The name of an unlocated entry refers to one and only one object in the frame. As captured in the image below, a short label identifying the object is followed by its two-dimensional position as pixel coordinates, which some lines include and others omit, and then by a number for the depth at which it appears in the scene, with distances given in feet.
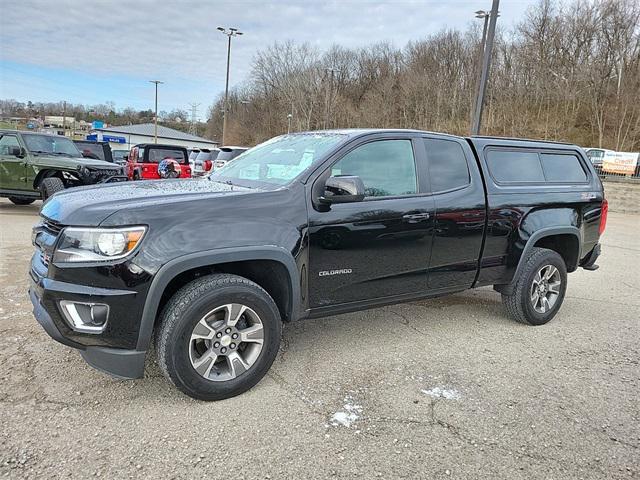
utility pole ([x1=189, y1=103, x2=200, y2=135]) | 330.67
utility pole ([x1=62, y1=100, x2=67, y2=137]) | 260.93
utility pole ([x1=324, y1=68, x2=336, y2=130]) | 168.95
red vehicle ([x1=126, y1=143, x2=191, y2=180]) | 42.78
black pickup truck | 8.87
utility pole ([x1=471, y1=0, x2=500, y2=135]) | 35.29
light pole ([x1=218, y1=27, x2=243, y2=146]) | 105.60
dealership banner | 72.84
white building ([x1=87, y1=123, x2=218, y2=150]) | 228.02
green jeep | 32.99
